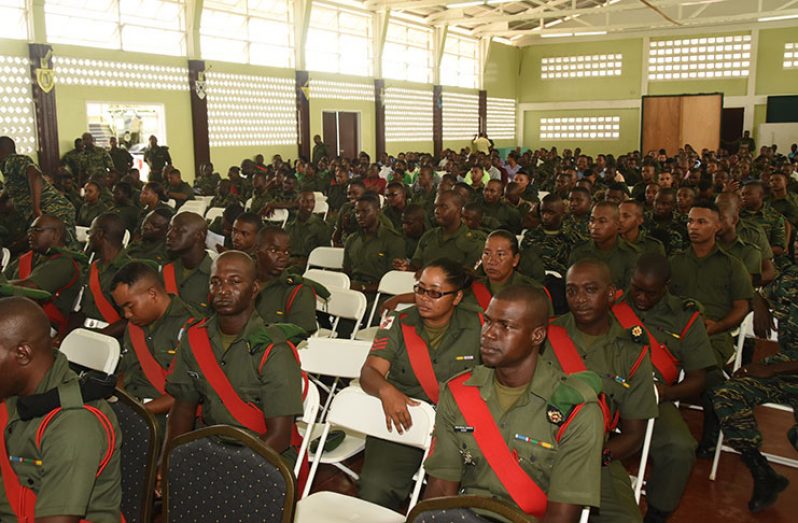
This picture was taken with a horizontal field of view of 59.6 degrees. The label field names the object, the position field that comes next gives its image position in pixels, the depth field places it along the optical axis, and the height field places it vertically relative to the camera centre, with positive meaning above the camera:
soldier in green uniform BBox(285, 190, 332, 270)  6.95 -0.70
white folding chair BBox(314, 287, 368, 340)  4.68 -0.99
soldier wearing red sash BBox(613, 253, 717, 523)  3.24 -1.02
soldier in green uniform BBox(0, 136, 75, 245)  7.40 -0.31
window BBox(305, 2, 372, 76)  17.38 +3.10
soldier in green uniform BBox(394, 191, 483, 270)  5.74 -0.67
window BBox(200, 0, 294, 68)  14.66 +2.87
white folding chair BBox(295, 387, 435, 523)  2.63 -1.13
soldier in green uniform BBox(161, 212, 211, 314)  4.49 -0.65
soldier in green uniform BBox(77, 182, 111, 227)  8.05 -0.51
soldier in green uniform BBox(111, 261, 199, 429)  3.42 -0.80
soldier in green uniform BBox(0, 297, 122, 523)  1.97 -0.80
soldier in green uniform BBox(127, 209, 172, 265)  5.37 -0.59
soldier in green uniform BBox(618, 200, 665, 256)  5.45 -0.52
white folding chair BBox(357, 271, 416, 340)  5.33 -0.94
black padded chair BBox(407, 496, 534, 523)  1.71 -0.89
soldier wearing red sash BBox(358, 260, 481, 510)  3.16 -0.92
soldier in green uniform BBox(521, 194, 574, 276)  5.93 -0.69
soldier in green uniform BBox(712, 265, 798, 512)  3.54 -1.23
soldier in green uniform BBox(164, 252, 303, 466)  2.84 -0.84
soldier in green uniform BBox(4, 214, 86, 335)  4.74 -0.73
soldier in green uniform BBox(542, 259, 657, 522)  2.84 -0.88
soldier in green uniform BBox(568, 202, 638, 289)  5.08 -0.64
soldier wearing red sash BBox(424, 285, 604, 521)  2.22 -0.88
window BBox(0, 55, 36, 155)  10.97 +0.94
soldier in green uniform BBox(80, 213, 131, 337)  4.48 -0.72
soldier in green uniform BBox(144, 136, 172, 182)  12.92 +0.11
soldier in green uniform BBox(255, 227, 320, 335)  4.16 -0.77
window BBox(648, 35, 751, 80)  23.64 +3.46
